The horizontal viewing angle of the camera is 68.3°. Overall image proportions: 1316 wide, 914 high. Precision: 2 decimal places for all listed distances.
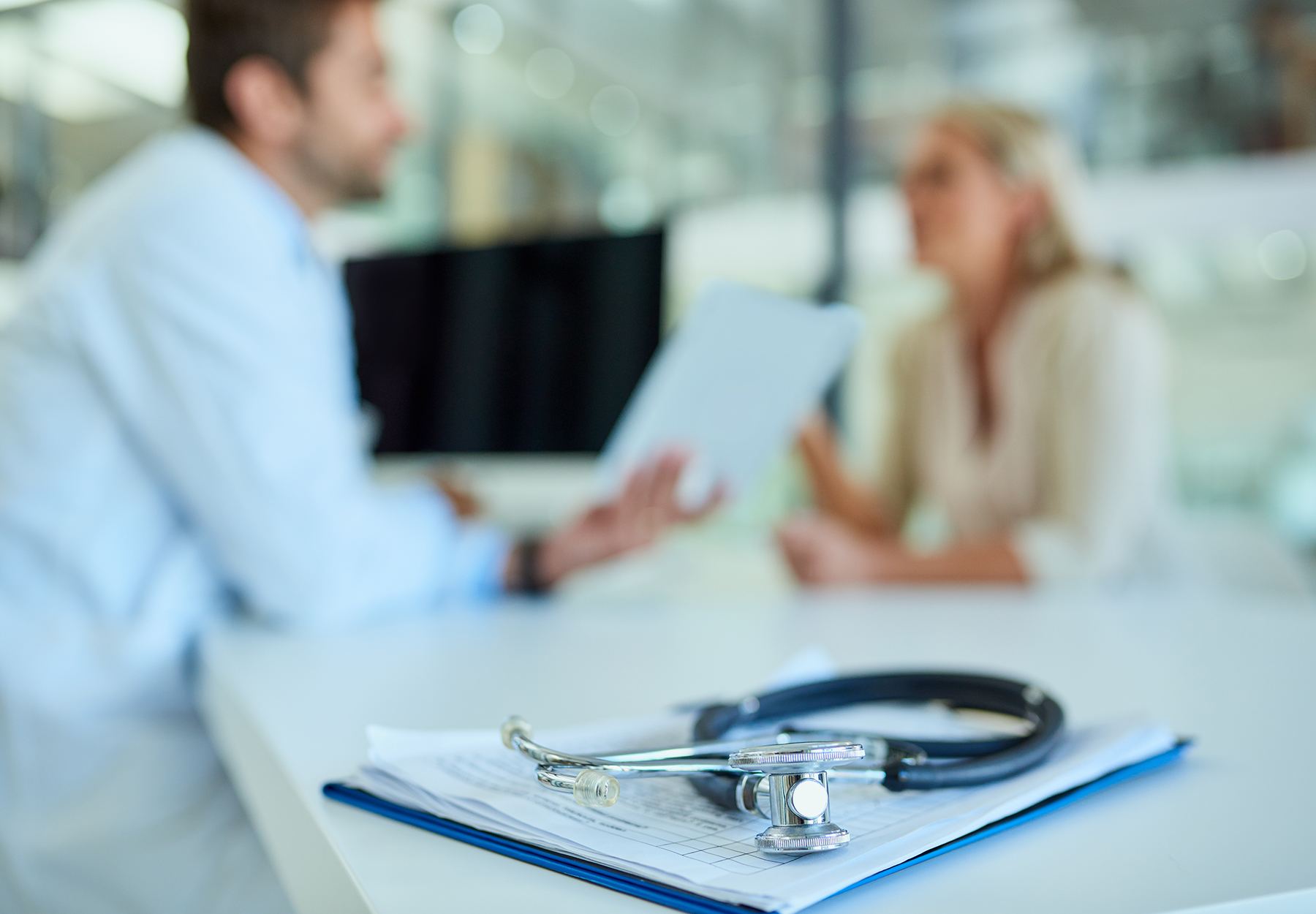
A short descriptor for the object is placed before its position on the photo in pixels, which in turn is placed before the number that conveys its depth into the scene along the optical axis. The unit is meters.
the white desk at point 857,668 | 0.34
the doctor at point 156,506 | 0.74
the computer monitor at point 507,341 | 1.47
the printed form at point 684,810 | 0.32
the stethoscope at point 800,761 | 0.32
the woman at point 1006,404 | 1.36
